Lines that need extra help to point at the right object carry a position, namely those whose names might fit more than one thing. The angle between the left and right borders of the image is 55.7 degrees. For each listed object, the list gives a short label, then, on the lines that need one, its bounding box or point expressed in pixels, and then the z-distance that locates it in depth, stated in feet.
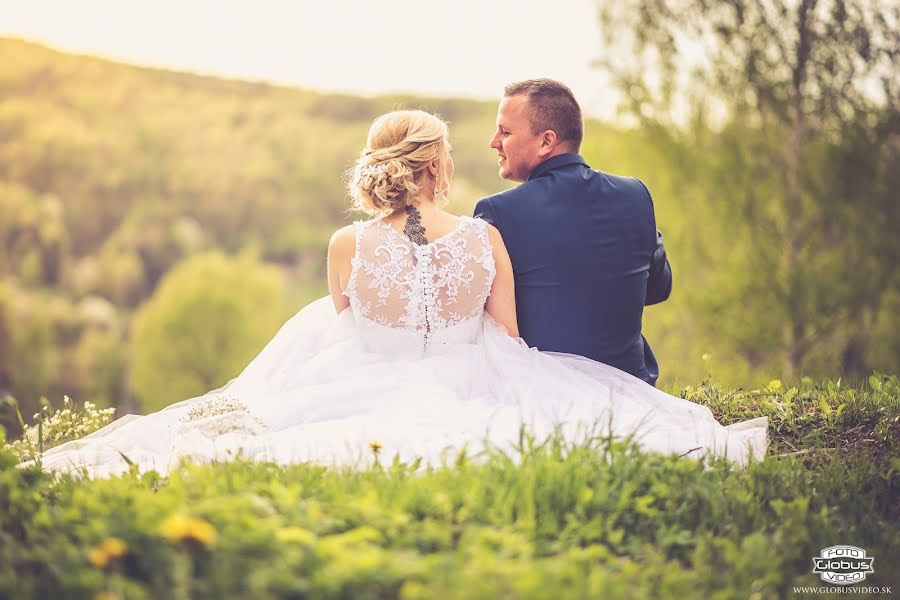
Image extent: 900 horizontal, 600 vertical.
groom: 15.14
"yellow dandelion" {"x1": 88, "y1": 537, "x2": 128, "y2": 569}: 7.13
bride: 13.23
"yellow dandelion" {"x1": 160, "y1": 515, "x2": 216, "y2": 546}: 7.14
